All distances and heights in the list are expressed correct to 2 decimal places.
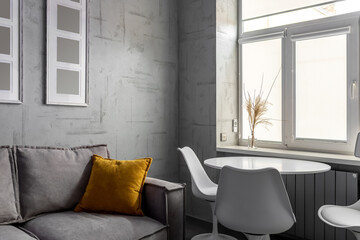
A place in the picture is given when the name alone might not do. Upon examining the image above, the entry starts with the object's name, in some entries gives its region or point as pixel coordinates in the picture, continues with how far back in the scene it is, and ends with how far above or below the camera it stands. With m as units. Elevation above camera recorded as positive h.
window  2.84 +0.40
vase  3.36 -0.25
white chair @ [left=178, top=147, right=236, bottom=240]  2.67 -0.61
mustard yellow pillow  2.25 -0.51
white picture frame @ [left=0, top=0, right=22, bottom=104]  2.40 +0.47
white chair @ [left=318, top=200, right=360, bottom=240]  1.87 -0.62
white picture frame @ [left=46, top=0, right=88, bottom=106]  2.65 +0.56
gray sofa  1.97 -0.61
